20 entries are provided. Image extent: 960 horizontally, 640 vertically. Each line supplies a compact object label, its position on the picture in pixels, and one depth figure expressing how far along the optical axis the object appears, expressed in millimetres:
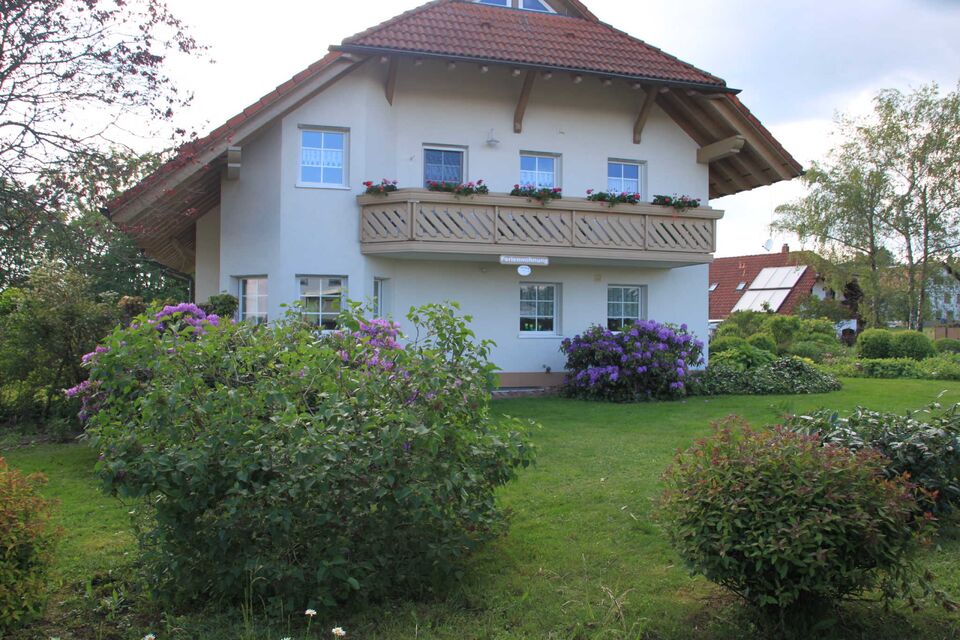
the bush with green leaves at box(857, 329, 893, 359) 25516
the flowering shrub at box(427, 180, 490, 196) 14883
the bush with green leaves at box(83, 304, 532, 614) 4270
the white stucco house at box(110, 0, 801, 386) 14883
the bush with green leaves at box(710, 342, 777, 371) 18922
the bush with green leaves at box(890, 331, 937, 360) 25078
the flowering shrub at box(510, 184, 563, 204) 15492
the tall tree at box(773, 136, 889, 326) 32719
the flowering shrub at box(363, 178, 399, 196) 14789
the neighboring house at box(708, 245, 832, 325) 40666
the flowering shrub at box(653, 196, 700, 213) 16516
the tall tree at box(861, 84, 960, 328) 31234
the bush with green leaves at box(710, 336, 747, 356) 21391
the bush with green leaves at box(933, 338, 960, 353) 28412
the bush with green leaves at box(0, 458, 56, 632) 4137
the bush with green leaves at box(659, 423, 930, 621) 3770
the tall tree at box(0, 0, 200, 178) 8570
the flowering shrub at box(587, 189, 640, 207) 16062
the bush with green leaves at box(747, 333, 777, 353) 24578
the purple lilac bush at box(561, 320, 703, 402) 15508
